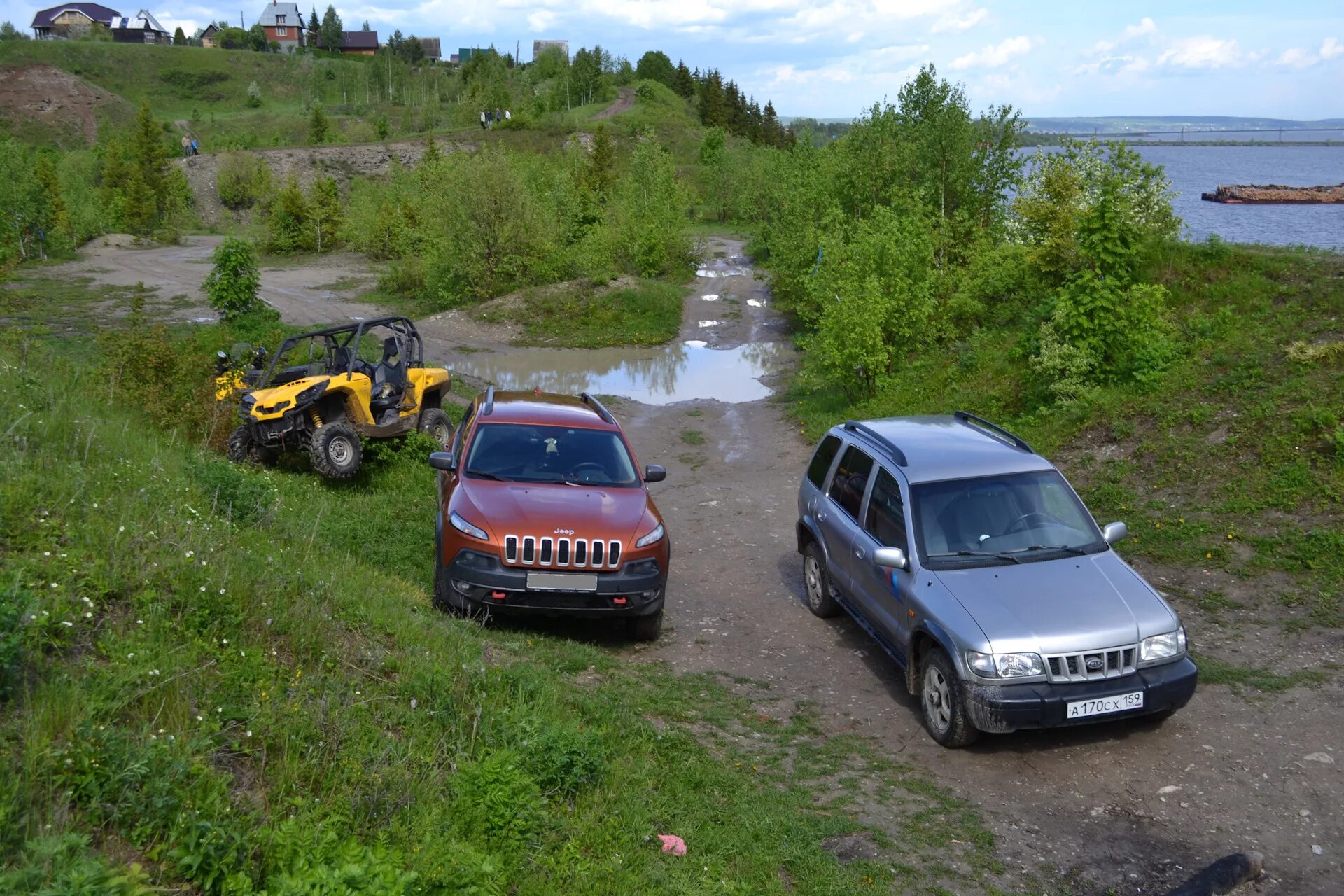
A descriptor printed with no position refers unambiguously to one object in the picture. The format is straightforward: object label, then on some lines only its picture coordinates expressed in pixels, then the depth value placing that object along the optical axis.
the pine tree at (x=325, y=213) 50.72
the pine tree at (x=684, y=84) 131.00
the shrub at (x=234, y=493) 7.59
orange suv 7.88
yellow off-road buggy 12.29
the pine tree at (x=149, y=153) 60.44
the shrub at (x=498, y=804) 4.20
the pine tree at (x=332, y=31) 155.62
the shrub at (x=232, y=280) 25.17
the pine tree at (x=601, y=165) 58.00
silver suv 6.21
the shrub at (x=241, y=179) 64.12
